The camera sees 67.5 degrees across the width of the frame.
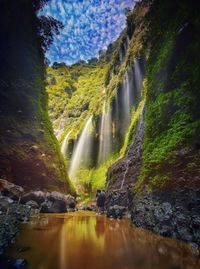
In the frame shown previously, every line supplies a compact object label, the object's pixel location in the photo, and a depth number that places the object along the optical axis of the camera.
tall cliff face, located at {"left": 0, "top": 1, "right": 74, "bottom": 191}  11.91
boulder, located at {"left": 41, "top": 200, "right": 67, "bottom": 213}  10.56
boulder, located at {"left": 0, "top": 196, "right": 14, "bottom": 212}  6.07
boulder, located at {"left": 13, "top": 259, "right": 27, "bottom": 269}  2.70
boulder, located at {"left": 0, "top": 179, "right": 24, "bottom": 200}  9.43
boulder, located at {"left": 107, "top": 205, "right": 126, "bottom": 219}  9.78
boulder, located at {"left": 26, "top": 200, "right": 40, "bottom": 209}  10.17
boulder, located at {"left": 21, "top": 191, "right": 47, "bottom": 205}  10.45
